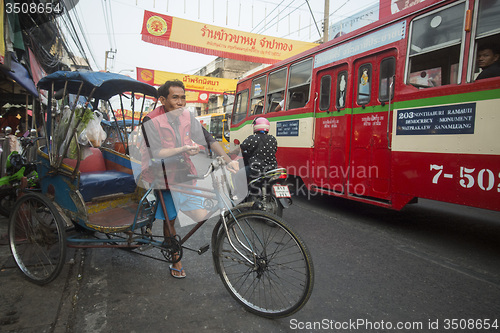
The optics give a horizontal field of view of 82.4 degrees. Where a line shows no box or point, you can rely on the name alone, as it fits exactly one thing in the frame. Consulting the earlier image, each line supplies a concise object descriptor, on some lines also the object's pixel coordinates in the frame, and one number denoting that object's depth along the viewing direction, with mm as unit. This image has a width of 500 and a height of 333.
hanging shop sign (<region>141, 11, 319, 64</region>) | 12062
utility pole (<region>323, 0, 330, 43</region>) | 12820
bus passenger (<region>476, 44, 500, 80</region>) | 3291
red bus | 3385
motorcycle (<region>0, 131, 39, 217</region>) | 4207
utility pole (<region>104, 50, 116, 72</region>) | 32069
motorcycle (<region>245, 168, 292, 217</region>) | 3742
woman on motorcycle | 4664
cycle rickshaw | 2197
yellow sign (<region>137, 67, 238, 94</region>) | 19562
